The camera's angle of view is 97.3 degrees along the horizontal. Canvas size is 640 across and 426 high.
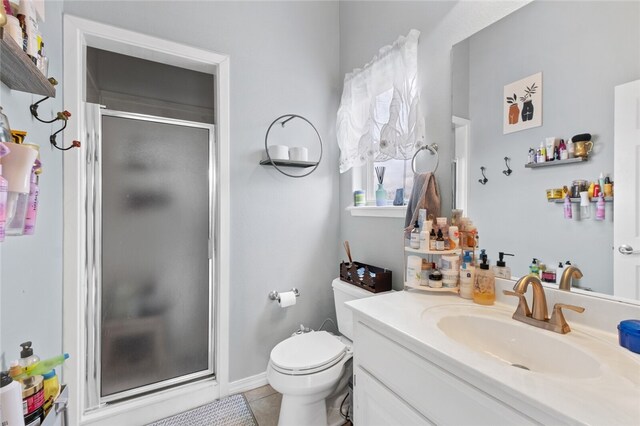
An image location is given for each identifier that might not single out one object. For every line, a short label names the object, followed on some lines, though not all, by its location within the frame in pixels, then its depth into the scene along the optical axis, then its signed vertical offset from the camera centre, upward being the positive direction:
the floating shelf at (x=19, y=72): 0.66 +0.38
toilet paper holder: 1.93 -0.58
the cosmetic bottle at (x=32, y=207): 0.81 +0.01
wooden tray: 1.63 -0.40
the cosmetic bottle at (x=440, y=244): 1.30 -0.15
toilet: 1.37 -0.81
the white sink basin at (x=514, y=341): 0.81 -0.43
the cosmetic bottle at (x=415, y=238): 1.36 -0.13
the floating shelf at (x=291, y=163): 1.86 +0.33
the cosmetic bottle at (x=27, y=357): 0.79 -0.42
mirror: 0.89 +0.35
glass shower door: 1.57 -0.25
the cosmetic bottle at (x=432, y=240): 1.31 -0.13
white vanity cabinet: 0.70 -0.54
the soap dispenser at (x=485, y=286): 1.16 -0.31
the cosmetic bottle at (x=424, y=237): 1.32 -0.12
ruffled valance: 1.53 +0.63
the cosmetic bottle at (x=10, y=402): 0.64 -0.44
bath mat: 1.59 -1.19
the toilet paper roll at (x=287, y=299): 1.89 -0.59
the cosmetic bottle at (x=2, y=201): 0.62 +0.02
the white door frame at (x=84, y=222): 1.38 -0.06
